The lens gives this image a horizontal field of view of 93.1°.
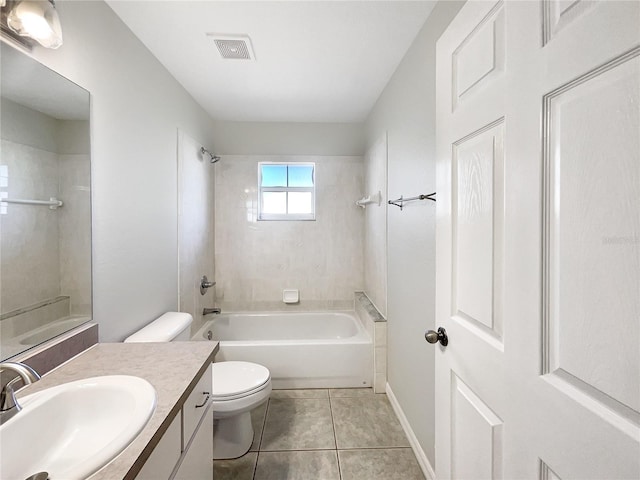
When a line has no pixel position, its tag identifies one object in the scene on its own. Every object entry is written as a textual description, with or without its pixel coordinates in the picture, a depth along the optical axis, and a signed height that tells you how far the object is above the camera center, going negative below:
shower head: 2.88 +0.82
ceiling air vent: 1.76 +1.17
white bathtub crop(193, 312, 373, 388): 2.49 -1.00
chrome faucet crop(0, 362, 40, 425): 0.72 -0.37
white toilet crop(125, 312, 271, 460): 1.71 -0.91
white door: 0.47 +0.00
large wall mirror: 0.99 +0.13
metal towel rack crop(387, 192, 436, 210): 1.50 +0.23
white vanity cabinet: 0.82 -0.67
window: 3.39 +0.55
